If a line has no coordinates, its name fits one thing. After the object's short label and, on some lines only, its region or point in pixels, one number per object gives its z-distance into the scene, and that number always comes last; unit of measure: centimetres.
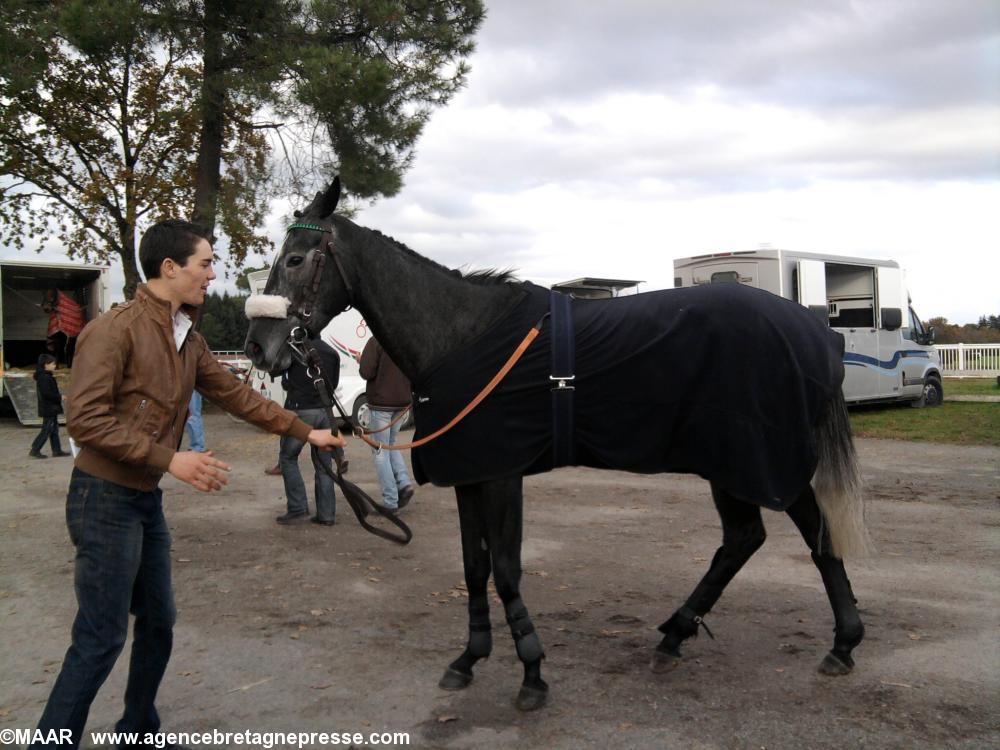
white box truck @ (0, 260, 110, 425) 1827
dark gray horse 351
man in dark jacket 720
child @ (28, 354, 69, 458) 1223
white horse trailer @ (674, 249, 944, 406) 1454
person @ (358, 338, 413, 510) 770
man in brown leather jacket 257
